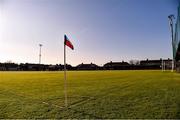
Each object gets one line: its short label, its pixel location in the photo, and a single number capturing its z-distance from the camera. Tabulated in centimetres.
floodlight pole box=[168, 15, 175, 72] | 3295
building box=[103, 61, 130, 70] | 9512
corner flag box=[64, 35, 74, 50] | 603
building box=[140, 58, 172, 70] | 8450
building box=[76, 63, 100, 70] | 10372
